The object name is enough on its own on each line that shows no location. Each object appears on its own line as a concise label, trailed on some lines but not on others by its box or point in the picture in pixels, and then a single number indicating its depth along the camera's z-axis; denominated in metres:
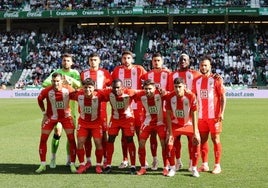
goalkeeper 9.93
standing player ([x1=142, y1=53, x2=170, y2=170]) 9.90
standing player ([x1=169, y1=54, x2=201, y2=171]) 9.53
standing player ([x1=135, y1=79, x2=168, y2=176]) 9.27
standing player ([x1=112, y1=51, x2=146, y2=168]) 10.06
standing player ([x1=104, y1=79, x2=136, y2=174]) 9.35
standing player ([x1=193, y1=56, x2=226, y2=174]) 9.34
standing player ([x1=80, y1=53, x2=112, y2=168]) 10.00
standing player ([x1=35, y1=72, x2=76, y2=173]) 9.56
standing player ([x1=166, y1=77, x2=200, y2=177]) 9.02
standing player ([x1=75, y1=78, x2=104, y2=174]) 9.40
